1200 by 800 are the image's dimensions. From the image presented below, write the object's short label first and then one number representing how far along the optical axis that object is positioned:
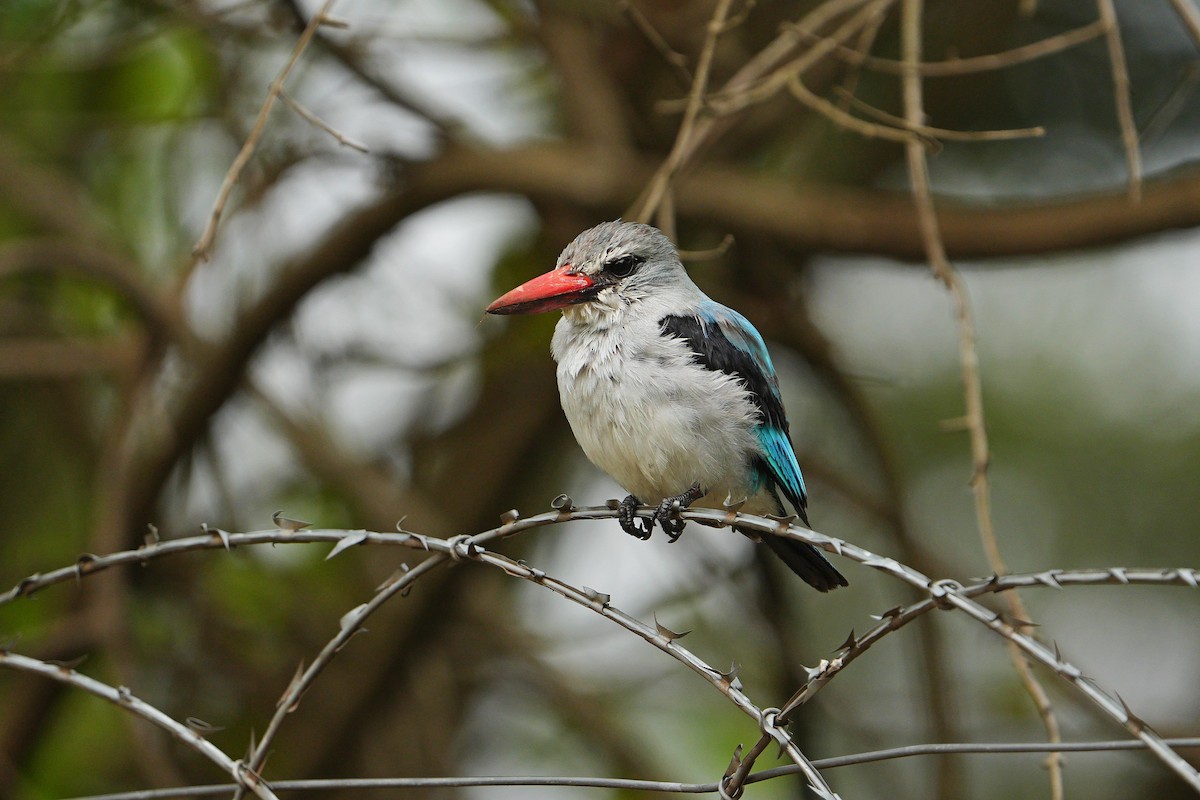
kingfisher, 4.83
